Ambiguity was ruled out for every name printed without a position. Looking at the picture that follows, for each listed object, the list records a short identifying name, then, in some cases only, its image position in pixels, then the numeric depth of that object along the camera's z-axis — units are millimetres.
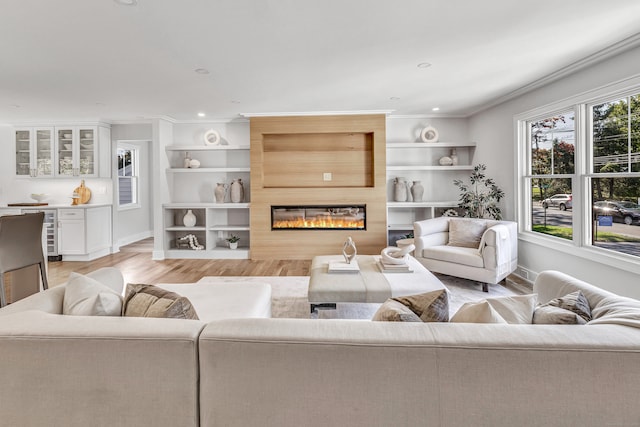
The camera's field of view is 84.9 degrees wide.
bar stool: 3045
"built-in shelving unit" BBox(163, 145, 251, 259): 6062
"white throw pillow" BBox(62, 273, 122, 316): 1389
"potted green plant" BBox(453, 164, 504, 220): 4859
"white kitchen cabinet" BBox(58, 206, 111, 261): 5695
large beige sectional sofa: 1008
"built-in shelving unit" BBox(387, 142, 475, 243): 6039
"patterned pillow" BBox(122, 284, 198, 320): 1348
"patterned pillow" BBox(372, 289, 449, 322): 1242
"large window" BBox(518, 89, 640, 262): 3074
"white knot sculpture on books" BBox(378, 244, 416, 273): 3107
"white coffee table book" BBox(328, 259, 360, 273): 3066
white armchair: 3754
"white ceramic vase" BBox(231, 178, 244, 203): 5953
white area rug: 3176
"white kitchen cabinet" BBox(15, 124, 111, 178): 6070
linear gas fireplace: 5703
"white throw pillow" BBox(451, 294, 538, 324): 1227
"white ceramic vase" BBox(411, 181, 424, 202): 5816
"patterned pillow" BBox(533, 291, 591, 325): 1210
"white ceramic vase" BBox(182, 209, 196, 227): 6000
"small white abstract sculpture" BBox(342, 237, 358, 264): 3322
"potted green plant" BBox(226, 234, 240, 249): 5918
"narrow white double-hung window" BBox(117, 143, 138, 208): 7371
